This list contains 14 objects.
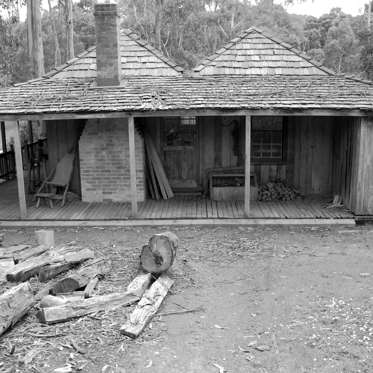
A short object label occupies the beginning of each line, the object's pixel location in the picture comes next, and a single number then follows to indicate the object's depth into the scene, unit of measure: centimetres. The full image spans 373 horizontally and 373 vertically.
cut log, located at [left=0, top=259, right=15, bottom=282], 754
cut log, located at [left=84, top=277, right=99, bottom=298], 691
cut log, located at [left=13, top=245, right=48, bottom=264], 822
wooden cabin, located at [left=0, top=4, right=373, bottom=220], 1115
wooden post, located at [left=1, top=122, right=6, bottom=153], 1643
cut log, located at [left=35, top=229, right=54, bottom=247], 893
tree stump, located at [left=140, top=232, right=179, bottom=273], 766
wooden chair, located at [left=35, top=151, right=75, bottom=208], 1282
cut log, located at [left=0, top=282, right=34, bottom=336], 592
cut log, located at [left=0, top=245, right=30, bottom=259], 836
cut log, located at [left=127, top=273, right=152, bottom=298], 700
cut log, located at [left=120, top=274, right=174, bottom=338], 606
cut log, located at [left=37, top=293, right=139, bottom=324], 622
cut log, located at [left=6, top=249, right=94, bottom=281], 755
